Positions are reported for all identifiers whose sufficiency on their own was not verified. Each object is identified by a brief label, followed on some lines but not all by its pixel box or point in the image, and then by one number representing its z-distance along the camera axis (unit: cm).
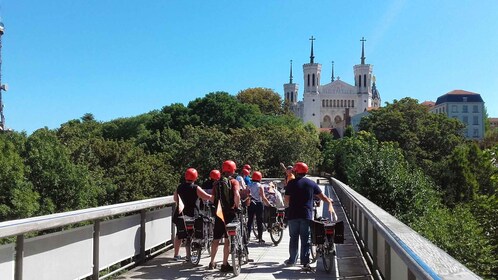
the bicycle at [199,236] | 914
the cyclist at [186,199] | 925
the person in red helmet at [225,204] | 849
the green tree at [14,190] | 2764
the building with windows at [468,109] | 12800
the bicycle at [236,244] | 830
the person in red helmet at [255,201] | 1208
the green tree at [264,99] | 11194
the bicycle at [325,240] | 849
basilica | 16750
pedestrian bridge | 490
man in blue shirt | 883
